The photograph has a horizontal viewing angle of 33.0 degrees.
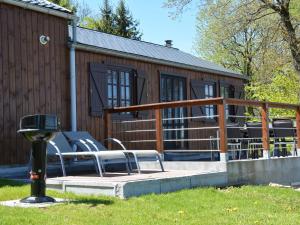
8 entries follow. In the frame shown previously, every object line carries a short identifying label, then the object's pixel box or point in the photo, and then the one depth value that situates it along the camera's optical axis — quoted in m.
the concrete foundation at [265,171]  8.98
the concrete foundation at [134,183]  6.87
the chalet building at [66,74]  9.56
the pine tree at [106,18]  34.31
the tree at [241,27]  15.95
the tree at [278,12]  15.54
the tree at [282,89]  20.20
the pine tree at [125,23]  34.50
